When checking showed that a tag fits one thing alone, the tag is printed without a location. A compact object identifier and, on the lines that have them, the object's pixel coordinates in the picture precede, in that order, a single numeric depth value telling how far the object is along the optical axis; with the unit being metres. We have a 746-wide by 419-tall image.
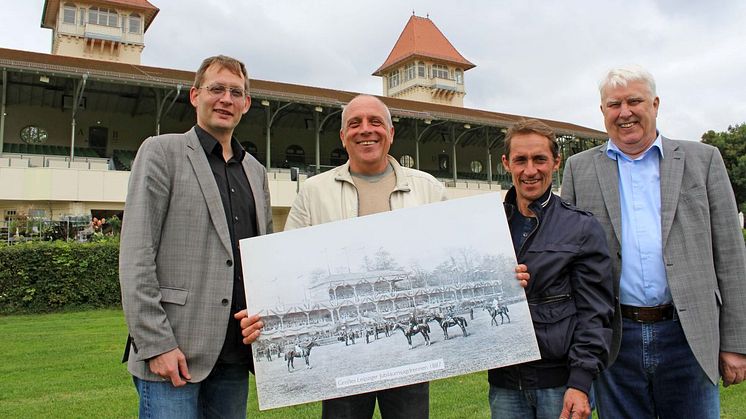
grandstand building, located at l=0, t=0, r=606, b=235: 19.77
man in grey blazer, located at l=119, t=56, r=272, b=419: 2.12
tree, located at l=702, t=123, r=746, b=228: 41.19
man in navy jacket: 2.05
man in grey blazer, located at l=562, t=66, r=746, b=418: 2.42
